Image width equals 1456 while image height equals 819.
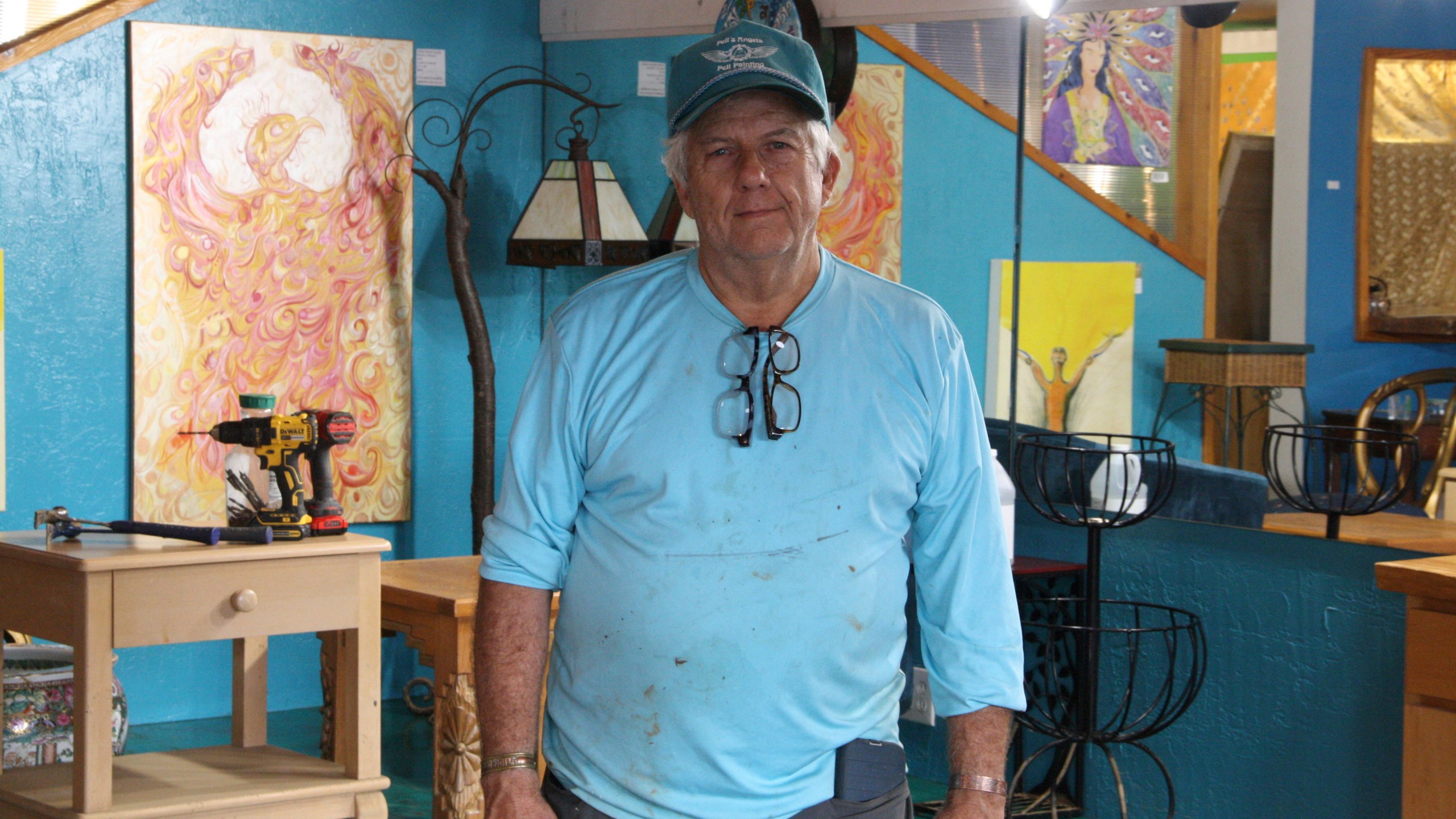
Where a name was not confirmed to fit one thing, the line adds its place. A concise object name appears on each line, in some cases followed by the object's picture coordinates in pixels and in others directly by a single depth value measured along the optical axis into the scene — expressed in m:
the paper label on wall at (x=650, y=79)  5.49
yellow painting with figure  4.24
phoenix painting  4.98
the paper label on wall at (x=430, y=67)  5.48
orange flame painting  4.84
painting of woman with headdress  4.15
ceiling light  4.33
